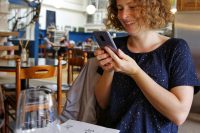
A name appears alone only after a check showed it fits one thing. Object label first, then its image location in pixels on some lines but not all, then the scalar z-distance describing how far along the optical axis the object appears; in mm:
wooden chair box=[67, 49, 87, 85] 3616
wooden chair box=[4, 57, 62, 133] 2713
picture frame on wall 3705
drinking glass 619
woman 1033
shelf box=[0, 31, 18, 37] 5563
